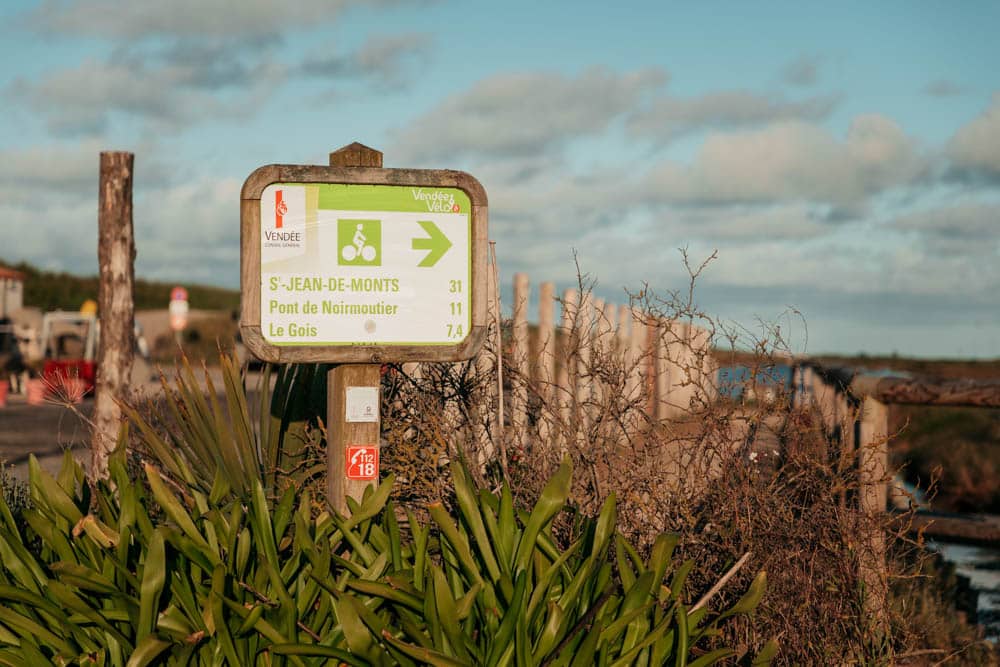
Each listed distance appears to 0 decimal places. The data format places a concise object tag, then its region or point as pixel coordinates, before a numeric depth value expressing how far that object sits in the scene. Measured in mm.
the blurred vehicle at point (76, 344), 23031
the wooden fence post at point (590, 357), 4888
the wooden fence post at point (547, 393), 5023
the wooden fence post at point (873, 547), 4629
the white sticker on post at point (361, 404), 4680
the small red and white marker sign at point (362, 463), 4637
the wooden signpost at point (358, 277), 4508
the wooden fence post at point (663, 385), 15633
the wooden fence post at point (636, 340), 13103
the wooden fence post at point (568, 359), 4941
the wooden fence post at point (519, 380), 5283
